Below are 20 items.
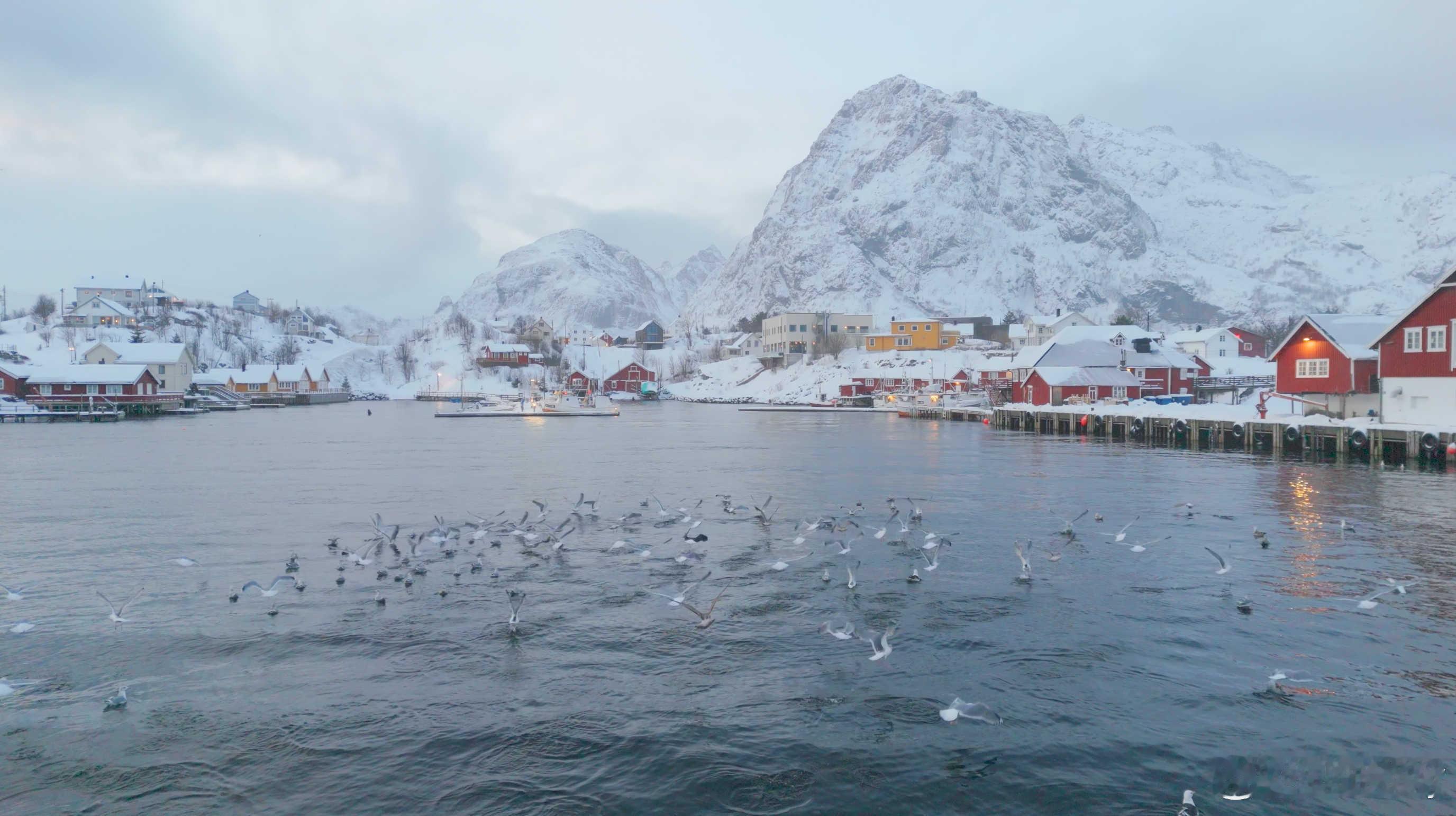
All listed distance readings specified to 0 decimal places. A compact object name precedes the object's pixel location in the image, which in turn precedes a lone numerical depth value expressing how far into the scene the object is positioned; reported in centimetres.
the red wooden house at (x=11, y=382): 9762
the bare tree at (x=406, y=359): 17725
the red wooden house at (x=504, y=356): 17150
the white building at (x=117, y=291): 17588
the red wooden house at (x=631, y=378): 15500
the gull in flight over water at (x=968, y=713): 1109
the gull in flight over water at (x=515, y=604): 1465
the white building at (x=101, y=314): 16612
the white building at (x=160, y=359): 10769
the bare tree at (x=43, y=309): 18159
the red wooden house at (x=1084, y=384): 7425
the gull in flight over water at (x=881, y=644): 1306
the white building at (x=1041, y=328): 12569
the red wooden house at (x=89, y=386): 9469
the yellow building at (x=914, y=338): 13550
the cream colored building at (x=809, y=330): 14625
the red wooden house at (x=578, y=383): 14825
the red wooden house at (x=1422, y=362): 3869
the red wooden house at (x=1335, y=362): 4644
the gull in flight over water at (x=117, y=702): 1158
